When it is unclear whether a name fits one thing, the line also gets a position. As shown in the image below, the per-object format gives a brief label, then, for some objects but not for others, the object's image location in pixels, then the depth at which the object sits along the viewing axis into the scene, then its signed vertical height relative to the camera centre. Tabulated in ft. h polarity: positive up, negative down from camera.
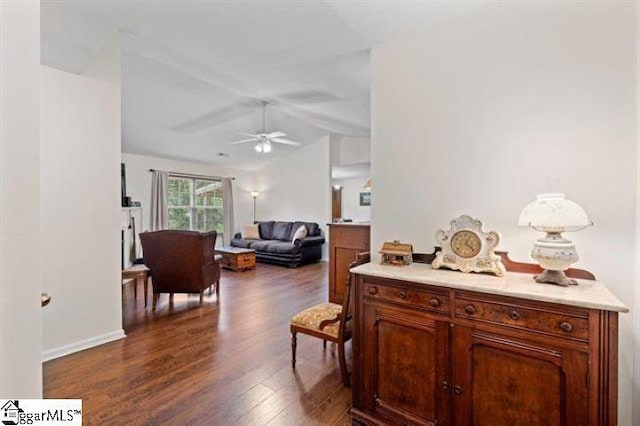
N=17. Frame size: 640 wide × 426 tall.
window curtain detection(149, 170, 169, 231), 21.76 +0.80
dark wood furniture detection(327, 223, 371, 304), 10.49 -1.37
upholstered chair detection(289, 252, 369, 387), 6.95 -2.89
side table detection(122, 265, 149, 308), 12.82 -2.75
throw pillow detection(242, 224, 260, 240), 25.90 -1.82
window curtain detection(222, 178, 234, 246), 26.35 +0.06
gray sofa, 21.61 -2.52
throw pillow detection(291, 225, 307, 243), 22.20 -1.71
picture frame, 30.66 +1.41
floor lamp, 28.63 +1.53
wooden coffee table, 19.79 -3.21
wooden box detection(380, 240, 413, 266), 6.32 -0.91
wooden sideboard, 3.94 -2.18
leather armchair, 12.46 -2.07
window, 23.61 +0.68
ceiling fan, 16.32 +4.16
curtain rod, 23.04 +3.01
